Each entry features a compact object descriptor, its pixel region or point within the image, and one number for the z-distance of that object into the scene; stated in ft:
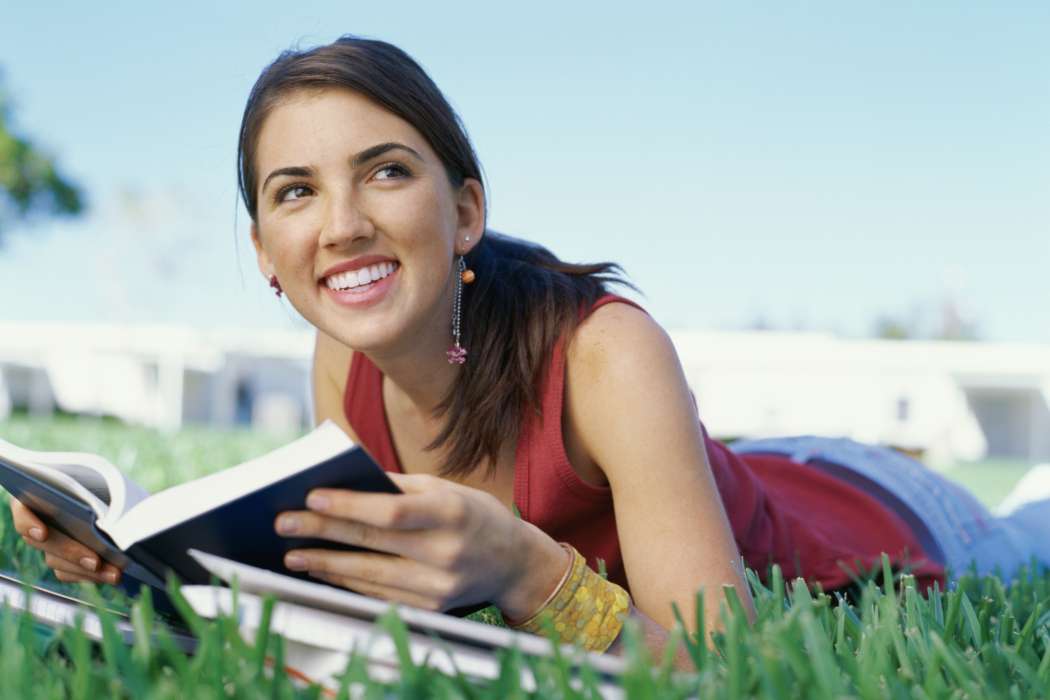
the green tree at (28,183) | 78.43
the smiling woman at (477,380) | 5.06
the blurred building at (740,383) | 98.73
